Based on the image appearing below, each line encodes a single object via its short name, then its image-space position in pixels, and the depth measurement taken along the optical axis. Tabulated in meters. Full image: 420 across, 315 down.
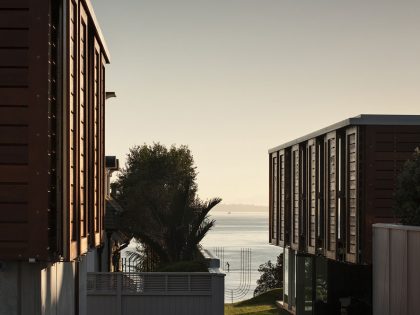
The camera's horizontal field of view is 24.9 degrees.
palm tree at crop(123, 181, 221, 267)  34.53
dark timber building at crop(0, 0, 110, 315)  14.03
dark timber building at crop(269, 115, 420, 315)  28.17
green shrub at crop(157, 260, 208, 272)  29.80
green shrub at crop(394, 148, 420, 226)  21.55
